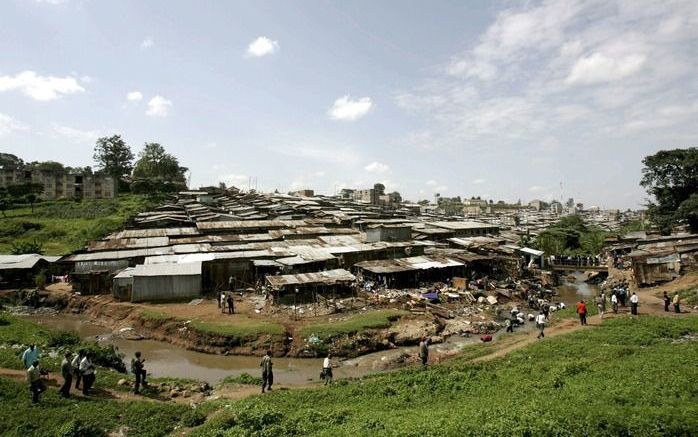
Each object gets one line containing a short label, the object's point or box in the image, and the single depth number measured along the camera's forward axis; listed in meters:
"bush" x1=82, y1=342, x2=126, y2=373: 17.72
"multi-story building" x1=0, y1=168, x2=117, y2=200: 83.25
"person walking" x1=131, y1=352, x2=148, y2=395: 14.83
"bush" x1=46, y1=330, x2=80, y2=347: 18.66
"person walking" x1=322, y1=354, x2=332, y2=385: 16.61
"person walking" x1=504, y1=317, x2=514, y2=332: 26.19
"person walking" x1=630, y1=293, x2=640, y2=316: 22.70
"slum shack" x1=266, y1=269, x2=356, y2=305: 29.16
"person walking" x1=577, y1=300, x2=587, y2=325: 21.44
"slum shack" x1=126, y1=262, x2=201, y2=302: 30.02
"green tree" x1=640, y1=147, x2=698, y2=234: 50.88
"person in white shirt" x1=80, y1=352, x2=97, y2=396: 13.58
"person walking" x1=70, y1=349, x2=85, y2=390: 13.63
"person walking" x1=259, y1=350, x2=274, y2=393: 15.21
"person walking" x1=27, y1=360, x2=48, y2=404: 12.05
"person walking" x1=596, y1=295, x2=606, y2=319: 22.83
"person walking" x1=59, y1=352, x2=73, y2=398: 12.98
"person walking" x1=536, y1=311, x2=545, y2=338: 20.92
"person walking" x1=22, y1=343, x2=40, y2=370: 13.38
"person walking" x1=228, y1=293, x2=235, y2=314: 27.23
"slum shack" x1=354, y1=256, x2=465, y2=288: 35.56
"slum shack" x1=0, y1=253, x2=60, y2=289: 33.94
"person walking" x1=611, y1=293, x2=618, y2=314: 23.88
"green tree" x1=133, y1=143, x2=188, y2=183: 98.62
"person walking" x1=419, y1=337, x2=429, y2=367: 17.83
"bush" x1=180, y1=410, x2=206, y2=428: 12.28
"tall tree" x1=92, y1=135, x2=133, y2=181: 93.62
